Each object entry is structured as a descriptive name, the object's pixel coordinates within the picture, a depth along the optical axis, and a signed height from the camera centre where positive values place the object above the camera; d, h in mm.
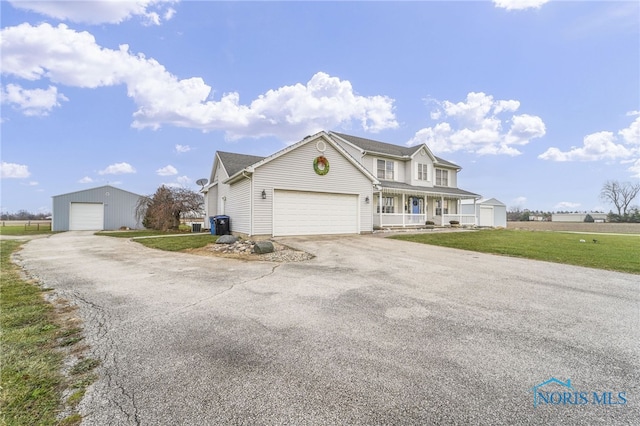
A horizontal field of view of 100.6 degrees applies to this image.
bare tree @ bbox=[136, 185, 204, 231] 22297 +1251
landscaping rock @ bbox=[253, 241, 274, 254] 9039 -946
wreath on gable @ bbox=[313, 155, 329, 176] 13859 +2851
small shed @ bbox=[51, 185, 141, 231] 24188 +986
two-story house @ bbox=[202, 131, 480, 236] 12789 +1809
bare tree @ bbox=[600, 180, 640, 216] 51509 +5093
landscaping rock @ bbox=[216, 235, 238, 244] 10749 -821
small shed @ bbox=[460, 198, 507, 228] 27109 +863
